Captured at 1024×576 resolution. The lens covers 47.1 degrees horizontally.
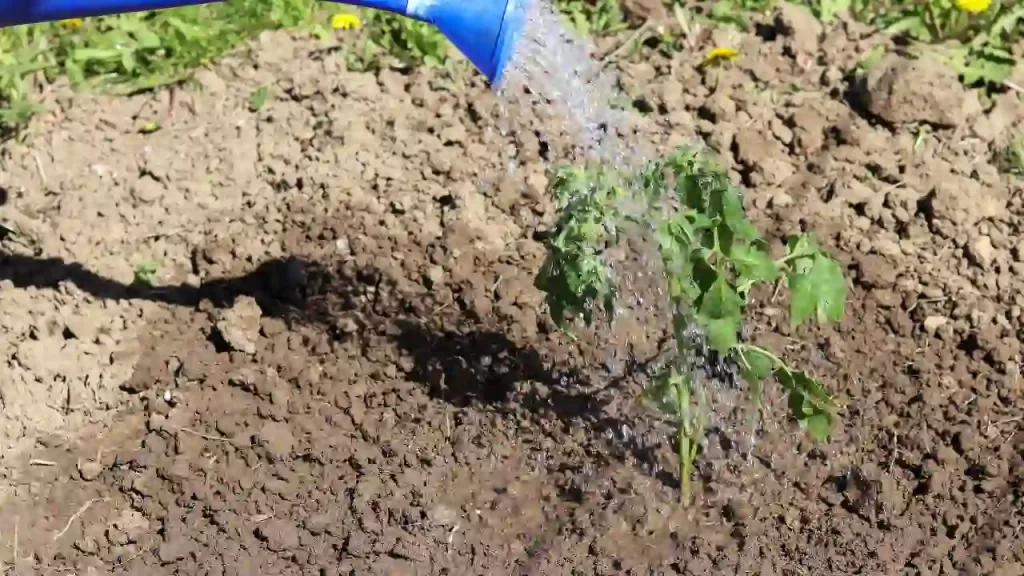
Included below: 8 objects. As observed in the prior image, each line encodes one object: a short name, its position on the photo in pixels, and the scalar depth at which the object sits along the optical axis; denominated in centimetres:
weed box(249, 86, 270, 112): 358
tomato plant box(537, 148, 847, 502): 225
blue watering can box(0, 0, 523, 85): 213
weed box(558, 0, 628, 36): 380
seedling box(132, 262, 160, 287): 316
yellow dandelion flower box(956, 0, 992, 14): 360
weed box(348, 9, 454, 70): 367
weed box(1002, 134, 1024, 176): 331
